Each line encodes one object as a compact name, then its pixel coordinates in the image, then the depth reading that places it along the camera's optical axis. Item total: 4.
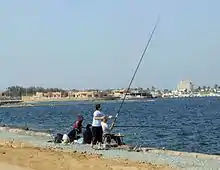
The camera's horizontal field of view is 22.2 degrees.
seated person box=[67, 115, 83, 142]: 21.56
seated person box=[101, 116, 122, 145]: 18.72
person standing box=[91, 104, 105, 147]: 18.91
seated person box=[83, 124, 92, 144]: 20.52
